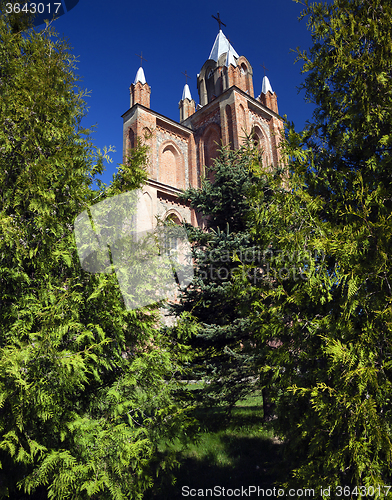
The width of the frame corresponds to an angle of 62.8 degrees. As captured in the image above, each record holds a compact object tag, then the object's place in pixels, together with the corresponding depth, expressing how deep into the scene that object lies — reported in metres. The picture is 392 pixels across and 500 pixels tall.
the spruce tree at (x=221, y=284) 6.06
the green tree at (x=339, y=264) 2.79
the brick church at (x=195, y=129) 17.16
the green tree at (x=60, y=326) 3.00
